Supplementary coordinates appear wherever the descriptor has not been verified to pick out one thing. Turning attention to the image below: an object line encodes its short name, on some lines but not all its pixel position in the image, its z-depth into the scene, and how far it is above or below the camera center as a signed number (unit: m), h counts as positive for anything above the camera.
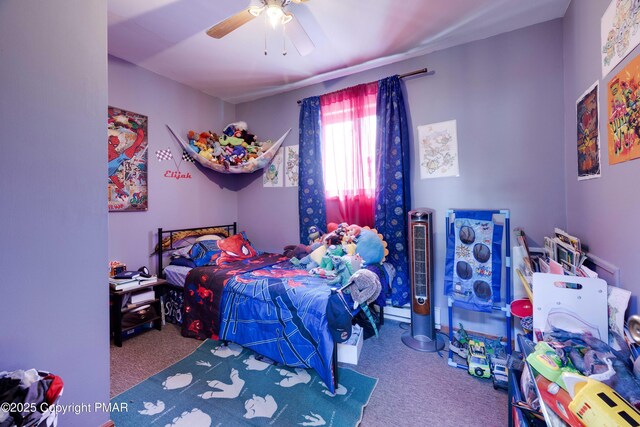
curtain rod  2.55 +1.38
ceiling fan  1.60 +1.27
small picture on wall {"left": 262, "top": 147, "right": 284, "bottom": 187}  3.56 +0.58
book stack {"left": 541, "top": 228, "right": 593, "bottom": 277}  1.46 -0.30
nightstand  2.33 -0.95
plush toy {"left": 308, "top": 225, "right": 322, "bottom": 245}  2.97 -0.25
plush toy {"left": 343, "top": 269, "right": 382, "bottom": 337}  1.93 -0.56
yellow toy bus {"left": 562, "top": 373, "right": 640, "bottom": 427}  0.69 -0.56
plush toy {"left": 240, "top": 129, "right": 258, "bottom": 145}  3.54 +1.06
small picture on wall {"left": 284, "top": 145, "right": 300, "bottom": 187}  3.45 +0.65
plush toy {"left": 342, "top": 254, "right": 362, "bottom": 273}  2.20 -0.43
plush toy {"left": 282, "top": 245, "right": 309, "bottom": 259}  3.00 -0.46
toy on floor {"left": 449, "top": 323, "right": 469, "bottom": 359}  2.12 -1.13
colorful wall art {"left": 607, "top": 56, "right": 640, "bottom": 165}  1.12 +0.43
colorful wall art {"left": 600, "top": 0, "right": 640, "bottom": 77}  1.13 +0.83
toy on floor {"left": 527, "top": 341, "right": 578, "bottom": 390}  0.94 -0.59
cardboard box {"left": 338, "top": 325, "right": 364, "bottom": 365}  2.00 -1.08
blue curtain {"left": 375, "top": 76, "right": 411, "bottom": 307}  2.66 +0.35
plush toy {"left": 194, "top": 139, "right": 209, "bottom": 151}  3.22 +0.87
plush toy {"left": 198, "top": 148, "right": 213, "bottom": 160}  3.19 +0.76
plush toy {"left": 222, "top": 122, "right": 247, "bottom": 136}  3.53 +1.19
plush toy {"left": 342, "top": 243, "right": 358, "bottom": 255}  2.50 -0.35
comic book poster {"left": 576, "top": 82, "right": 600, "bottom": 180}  1.52 +0.46
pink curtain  2.90 +0.69
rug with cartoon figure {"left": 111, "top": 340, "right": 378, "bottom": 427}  1.55 -1.22
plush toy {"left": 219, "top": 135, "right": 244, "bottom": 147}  3.39 +0.96
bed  1.85 -0.78
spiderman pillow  2.88 -0.43
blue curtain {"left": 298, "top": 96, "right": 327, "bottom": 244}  3.15 +0.52
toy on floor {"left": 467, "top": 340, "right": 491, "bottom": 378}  1.90 -1.15
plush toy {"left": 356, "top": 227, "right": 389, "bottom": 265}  2.50 -0.36
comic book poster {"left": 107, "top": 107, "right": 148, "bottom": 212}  2.63 +0.59
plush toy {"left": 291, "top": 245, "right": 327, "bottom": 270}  2.63 -0.48
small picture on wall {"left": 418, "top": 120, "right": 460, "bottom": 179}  2.53 +0.60
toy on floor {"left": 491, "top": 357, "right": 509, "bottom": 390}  1.77 -1.16
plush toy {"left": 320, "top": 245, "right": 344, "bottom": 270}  2.43 -0.41
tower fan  2.26 -0.62
